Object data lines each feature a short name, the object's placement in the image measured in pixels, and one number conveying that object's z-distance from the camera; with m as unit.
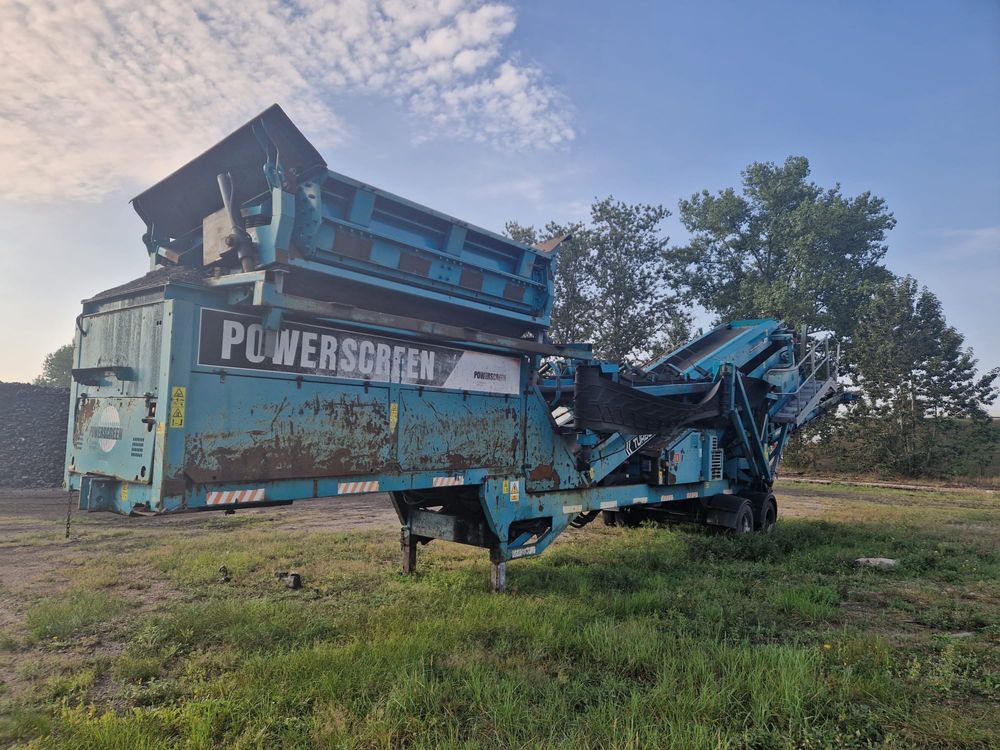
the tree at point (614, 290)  27.98
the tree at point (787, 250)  26.98
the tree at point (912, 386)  26.14
